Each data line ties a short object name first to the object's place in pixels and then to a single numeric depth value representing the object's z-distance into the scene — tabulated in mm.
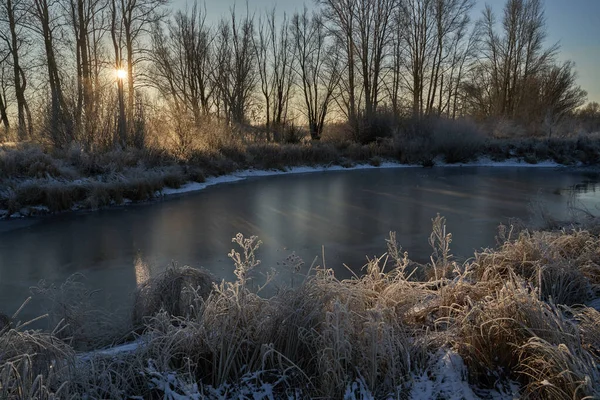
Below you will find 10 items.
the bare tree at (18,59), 19800
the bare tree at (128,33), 20484
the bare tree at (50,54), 14938
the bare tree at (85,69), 15039
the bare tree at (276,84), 33125
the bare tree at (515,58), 36969
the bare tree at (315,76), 33406
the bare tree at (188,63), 29641
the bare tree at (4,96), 23547
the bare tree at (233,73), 30781
